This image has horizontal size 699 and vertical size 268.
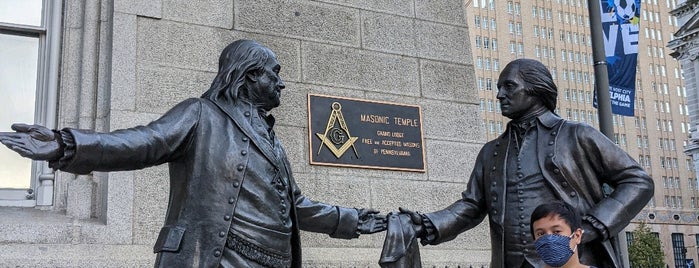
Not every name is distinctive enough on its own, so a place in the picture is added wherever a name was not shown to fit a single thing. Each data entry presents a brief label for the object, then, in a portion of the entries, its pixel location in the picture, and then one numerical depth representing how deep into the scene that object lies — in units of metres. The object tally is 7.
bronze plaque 7.83
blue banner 10.35
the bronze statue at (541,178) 4.64
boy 3.52
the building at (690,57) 56.34
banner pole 9.15
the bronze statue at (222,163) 4.03
